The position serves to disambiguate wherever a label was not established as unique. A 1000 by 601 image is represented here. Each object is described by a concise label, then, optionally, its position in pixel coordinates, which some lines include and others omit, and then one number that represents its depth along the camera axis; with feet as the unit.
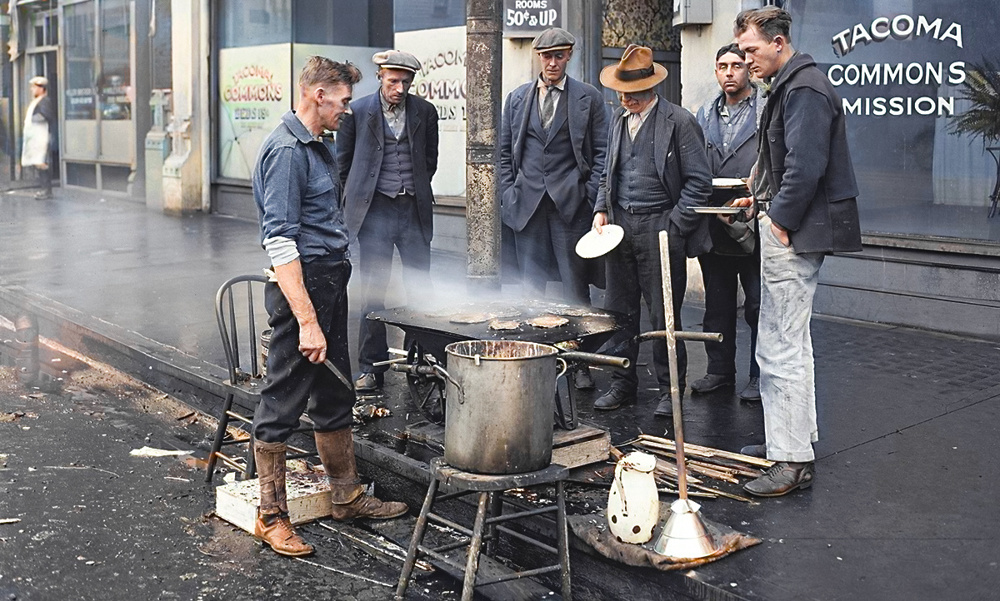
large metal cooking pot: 14.70
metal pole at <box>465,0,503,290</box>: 18.34
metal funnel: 14.51
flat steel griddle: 17.16
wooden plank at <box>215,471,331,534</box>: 17.72
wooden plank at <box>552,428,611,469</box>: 17.92
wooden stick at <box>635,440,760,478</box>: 17.72
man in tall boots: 16.21
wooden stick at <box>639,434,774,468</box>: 18.03
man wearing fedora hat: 20.92
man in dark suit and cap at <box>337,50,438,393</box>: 23.57
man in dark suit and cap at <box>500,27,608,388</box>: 23.43
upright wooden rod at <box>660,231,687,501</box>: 15.06
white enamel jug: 14.92
